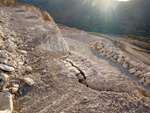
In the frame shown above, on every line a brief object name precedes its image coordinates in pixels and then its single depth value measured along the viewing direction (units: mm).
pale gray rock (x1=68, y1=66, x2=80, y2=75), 3951
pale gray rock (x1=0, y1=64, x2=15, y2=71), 2541
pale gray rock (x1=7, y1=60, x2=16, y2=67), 2805
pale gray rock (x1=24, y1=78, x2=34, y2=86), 2662
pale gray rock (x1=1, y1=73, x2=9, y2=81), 2384
